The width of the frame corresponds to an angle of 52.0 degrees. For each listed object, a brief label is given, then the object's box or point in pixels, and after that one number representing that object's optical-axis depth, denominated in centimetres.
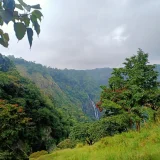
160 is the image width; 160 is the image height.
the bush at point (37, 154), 1008
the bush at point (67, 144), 1158
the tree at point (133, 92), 937
